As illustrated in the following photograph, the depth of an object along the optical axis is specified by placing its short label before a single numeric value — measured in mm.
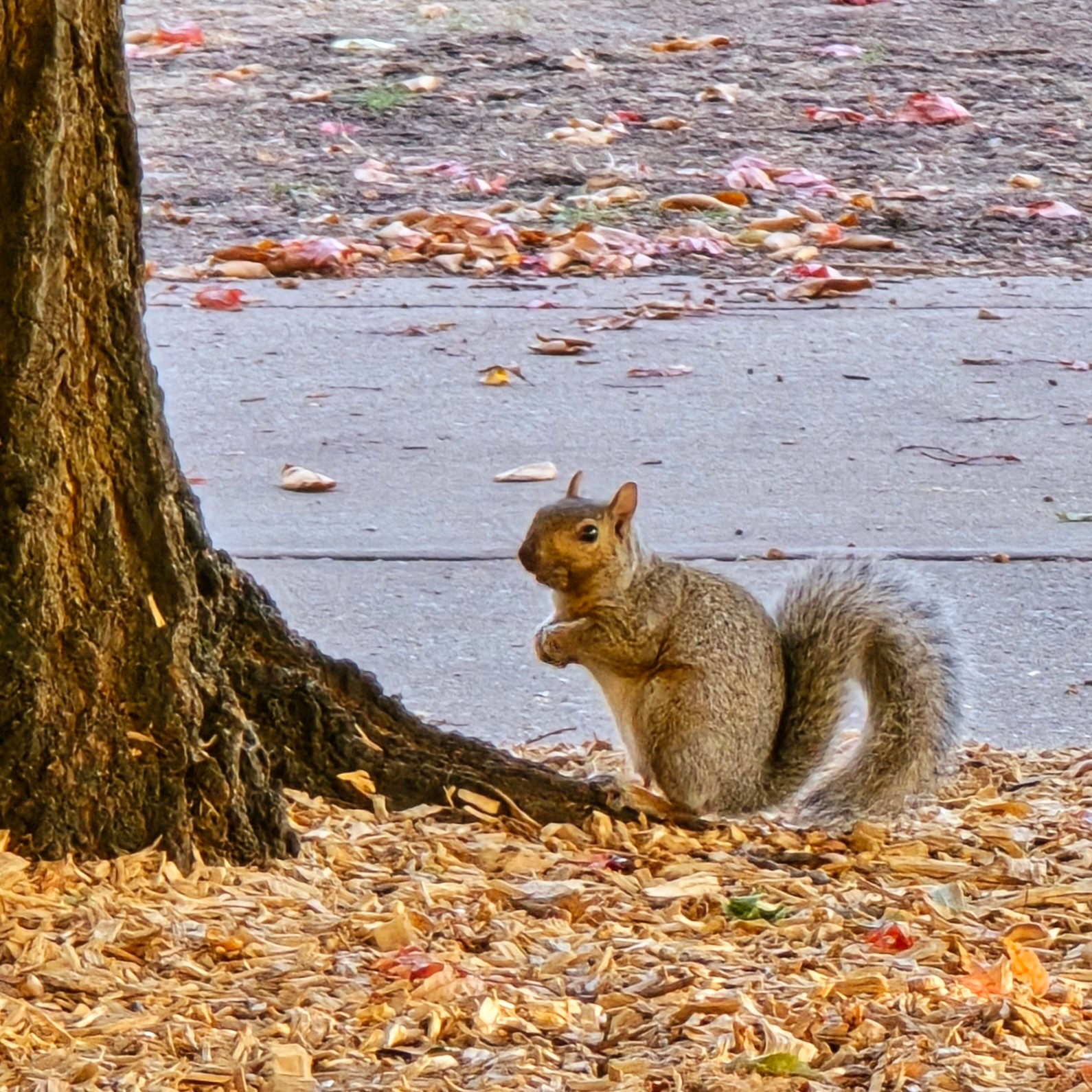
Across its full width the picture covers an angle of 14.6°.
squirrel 7871
